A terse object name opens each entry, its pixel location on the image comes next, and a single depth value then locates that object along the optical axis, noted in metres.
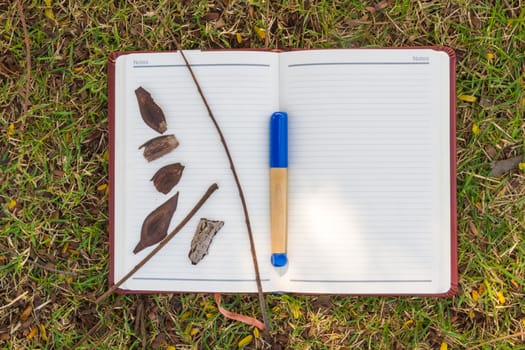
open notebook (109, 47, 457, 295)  1.08
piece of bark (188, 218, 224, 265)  1.10
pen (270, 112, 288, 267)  1.05
